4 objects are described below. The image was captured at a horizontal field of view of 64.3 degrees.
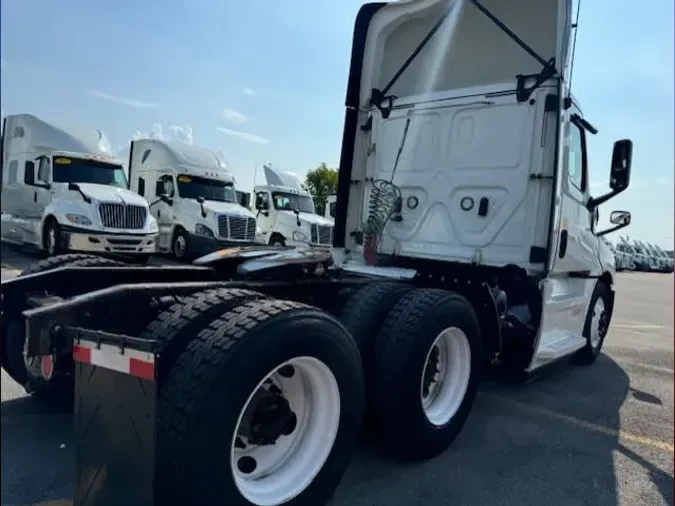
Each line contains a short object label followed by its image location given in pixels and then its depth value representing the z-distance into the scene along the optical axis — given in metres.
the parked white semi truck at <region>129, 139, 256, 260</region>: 11.92
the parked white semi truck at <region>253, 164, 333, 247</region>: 16.14
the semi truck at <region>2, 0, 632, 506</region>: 2.18
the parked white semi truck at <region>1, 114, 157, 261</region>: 11.68
